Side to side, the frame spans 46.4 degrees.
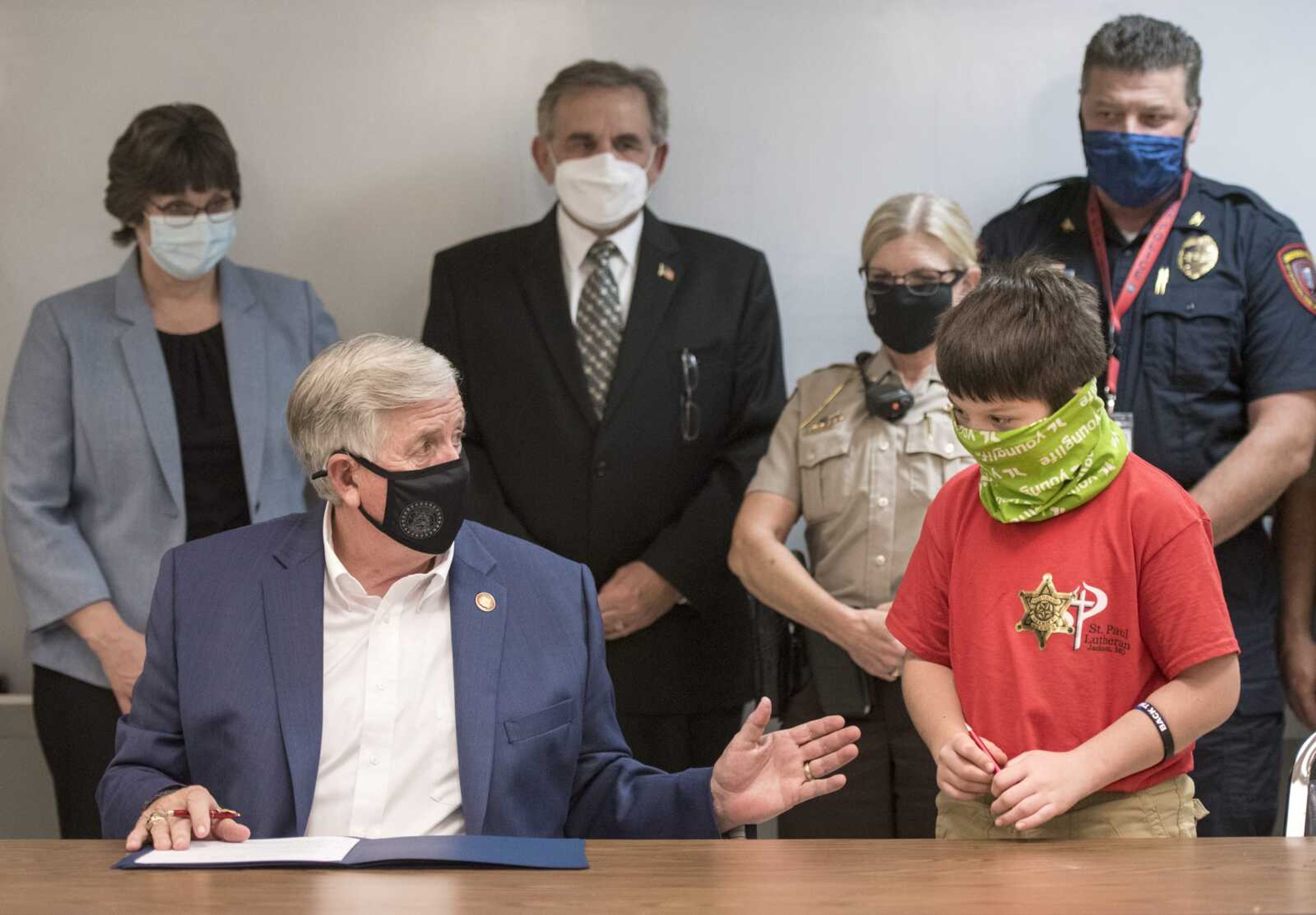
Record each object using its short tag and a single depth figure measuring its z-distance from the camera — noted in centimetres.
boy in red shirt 226
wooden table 181
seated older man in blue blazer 231
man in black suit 378
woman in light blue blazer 374
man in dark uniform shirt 347
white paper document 202
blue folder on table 201
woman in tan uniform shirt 330
